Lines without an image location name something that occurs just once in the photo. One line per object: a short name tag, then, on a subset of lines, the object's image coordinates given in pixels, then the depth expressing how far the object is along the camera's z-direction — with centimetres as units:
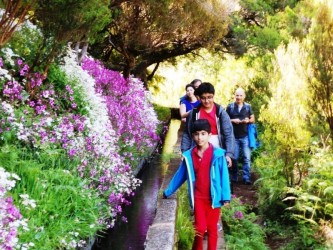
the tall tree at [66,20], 677
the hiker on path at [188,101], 820
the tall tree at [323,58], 720
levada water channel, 705
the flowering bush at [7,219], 325
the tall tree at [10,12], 608
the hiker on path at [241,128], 938
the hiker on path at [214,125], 575
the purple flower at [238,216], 738
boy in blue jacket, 499
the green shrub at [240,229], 645
